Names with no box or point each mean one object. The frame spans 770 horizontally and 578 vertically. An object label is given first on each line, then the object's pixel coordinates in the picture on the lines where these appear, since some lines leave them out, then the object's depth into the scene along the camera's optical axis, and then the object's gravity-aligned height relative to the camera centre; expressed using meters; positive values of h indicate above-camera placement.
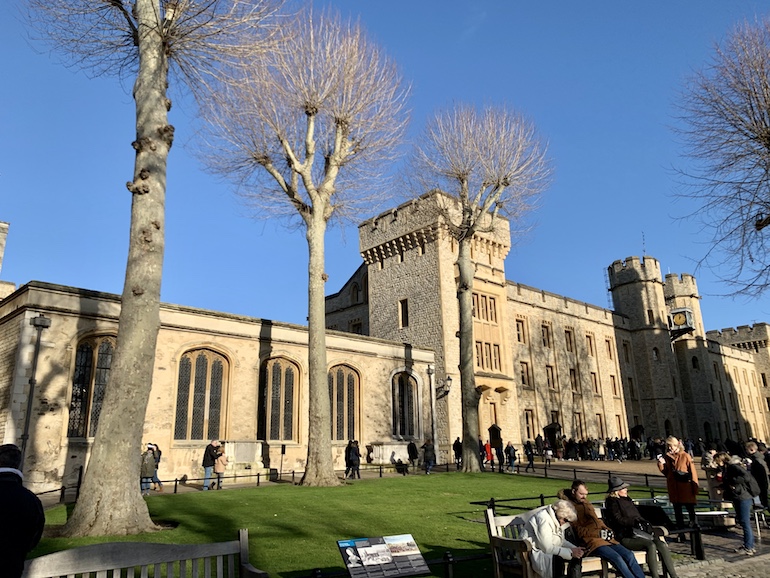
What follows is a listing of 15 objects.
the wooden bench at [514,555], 5.76 -1.13
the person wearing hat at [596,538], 5.86 -0.99
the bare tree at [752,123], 13.06 +7.05
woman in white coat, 5.64 -0.95
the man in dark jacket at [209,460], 16.34 -0.13
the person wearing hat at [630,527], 6.30 -0.99
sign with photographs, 5.39 -0.99
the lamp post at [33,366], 15.51 +2.56
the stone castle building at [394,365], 17.20 +3.61
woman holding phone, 9.12 -0.57
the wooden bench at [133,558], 3.77 -0.67
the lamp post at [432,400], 26.98 +2.14
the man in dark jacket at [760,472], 10.21 -0.59
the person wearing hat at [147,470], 14.95 -0.31
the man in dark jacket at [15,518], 3.73 -0.36
